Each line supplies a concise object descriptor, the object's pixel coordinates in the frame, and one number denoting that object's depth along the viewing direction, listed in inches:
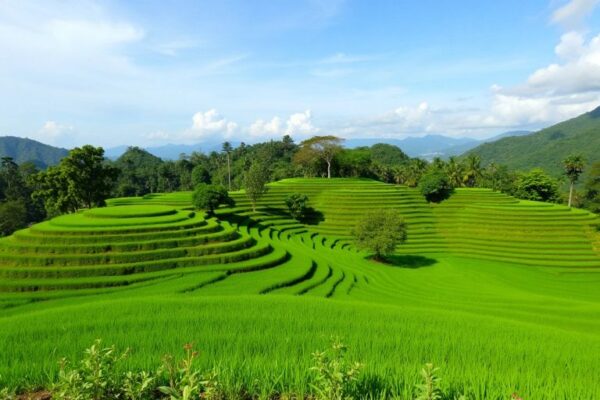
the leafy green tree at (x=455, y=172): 3346.5
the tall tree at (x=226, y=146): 4185.3
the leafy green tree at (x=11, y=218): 2469.2
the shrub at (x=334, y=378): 129.5
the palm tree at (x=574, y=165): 2596.0
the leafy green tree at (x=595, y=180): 2097.9
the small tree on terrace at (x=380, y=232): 1593.3
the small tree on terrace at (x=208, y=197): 1903.3
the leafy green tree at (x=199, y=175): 3270.2
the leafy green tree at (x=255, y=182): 2183.8
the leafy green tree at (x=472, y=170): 3329.2
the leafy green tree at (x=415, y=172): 3660.4
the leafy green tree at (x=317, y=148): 3523.6
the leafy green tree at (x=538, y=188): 3198.8
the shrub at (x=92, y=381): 123.7
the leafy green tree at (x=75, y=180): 1998.0
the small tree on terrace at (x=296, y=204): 2341.3
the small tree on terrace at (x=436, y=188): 2502.5
